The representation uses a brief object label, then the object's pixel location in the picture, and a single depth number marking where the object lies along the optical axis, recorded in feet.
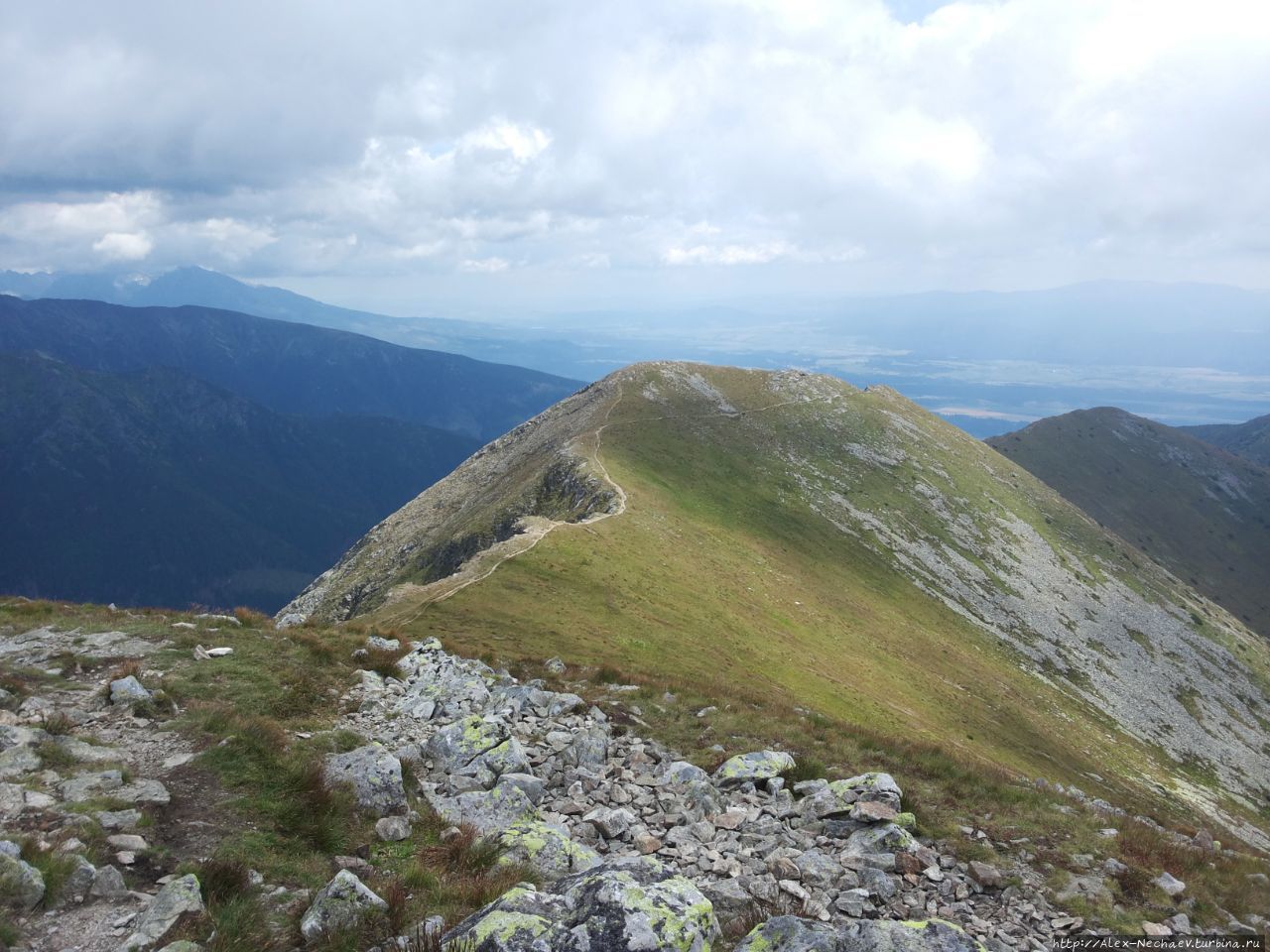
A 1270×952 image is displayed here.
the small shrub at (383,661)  70.03
